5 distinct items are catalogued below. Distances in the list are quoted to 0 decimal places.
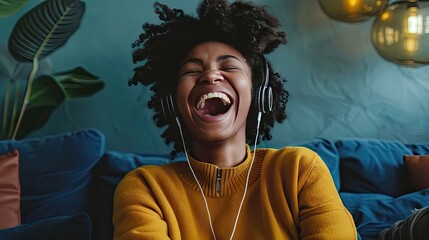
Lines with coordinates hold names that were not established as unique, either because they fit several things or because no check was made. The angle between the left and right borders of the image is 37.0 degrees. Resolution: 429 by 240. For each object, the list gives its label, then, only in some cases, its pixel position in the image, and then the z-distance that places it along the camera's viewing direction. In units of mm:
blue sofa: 1806
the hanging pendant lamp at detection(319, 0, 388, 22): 2086
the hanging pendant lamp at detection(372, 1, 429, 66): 2000
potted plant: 2121
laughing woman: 1355
